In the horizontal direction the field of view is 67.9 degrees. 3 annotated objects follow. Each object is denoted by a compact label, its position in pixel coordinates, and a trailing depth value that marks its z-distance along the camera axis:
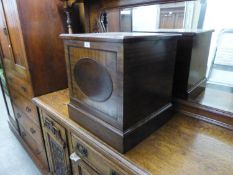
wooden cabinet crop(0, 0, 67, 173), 1.11
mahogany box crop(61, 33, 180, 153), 0.58
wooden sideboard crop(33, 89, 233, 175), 0.58
